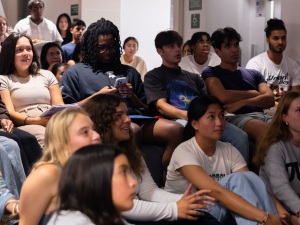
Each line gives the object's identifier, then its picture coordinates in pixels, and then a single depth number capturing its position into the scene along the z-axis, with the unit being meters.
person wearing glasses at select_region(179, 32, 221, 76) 4.86
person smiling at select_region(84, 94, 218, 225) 2.19
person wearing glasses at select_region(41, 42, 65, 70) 4.65
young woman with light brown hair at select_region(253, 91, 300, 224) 2.75
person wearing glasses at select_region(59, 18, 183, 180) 3.09
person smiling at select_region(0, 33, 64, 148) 3.19
